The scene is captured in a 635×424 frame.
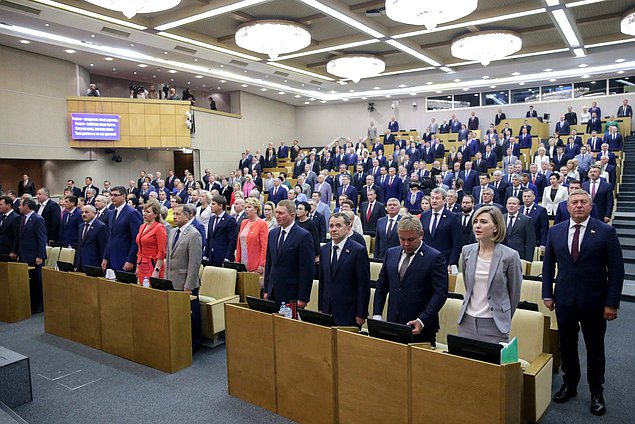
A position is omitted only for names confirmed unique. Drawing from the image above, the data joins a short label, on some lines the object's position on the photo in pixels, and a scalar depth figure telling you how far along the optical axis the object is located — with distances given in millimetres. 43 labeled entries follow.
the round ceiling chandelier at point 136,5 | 7156
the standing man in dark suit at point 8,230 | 6422
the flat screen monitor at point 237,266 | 5023
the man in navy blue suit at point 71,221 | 7184
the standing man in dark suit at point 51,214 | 7418
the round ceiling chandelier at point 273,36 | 9719
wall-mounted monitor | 13328
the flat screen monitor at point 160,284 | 4090
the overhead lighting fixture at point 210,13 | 8690
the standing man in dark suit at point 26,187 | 12099
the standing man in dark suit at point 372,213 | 7348
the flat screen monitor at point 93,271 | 4754
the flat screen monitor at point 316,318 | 2943
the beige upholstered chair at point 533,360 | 2799
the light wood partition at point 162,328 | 4031
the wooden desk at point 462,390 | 2248
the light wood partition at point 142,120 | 13508
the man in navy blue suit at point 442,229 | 5035
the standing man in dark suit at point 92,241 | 5695
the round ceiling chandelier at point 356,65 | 12539
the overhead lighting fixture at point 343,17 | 8898
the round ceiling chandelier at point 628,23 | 9320
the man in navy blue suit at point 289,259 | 3854
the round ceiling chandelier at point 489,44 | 10641
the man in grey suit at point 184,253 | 4398
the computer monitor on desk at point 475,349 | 2272
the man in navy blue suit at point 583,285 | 3074
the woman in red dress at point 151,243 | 4707
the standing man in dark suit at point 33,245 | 6207
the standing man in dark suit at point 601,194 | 6687
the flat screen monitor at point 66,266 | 5137
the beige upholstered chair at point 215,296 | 4680
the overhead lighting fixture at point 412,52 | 11702
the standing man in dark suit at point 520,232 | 5125
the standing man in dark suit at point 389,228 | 5363
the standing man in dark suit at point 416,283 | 2945
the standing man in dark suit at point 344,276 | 3385
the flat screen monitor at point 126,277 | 4418
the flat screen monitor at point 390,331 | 2591
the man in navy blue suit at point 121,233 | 5312
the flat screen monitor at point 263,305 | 3314
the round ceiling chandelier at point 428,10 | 7613
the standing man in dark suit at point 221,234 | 5656
